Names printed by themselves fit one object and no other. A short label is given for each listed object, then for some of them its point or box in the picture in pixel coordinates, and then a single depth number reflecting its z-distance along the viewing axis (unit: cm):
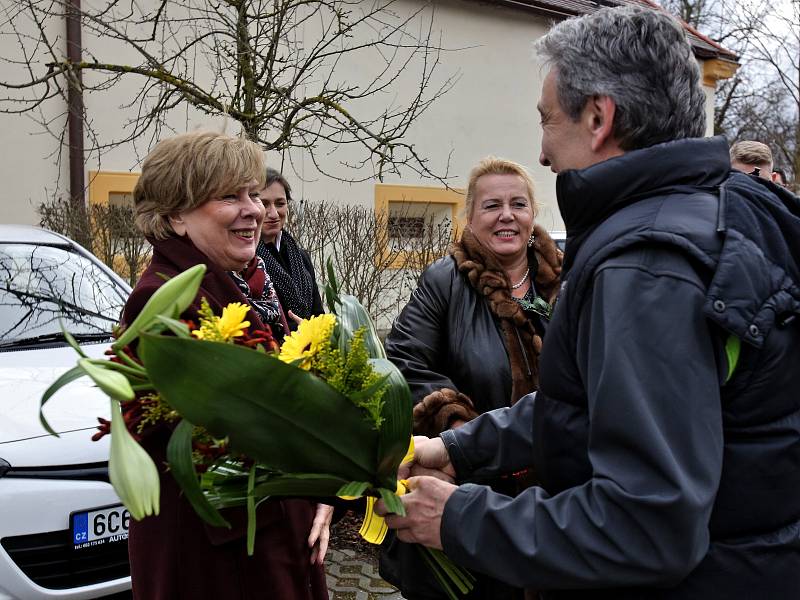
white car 356
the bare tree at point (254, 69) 685
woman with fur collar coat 325
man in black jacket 147
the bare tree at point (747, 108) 3053
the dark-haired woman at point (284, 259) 494
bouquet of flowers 144
